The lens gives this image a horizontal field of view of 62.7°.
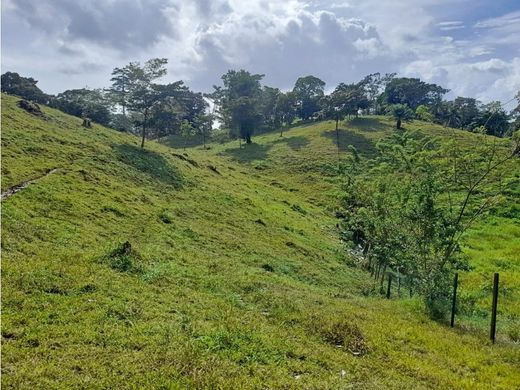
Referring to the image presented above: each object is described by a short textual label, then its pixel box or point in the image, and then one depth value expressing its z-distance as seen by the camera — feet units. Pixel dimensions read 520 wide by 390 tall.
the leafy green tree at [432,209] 60.75
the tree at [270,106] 367.45
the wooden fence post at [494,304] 46.50
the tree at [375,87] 434.30
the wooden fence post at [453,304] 53.53
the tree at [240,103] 299.17
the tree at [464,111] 372.38
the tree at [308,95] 390.83
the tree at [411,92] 435.94
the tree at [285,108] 358.43
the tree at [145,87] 158.40
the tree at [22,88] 220.84
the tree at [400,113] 316.60
